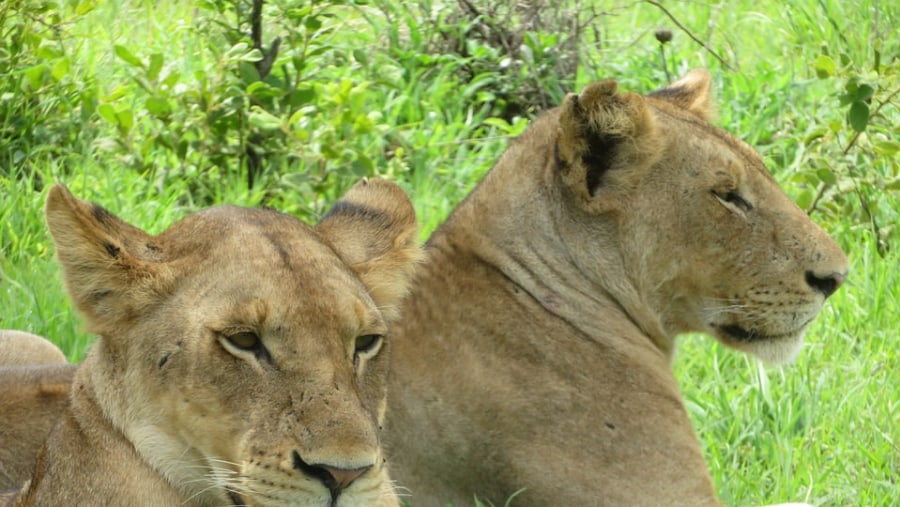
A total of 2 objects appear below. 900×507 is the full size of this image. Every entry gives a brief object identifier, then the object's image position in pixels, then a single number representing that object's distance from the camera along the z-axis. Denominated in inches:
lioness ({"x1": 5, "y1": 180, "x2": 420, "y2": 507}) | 228.8
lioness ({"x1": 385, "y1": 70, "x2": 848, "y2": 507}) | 307.0
